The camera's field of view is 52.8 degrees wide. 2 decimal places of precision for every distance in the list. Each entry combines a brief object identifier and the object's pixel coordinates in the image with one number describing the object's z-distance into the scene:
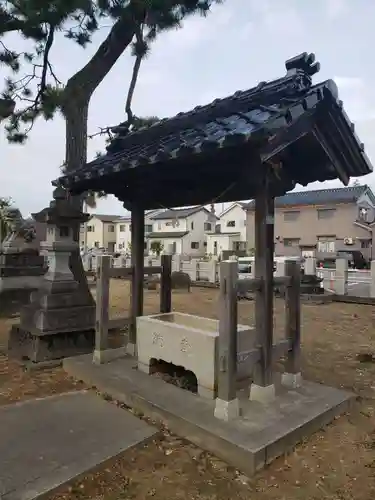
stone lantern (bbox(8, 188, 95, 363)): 5.45
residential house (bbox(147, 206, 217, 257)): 40.88
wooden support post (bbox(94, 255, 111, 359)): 4.88
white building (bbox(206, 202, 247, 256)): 39.00
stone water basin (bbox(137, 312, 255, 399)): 3.79
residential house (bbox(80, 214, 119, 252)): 49.75
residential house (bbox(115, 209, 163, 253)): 46.28
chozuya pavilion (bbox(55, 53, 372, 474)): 3.14
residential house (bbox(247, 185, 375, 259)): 29.23
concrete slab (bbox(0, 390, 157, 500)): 2.61
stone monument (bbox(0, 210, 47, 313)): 9.41
